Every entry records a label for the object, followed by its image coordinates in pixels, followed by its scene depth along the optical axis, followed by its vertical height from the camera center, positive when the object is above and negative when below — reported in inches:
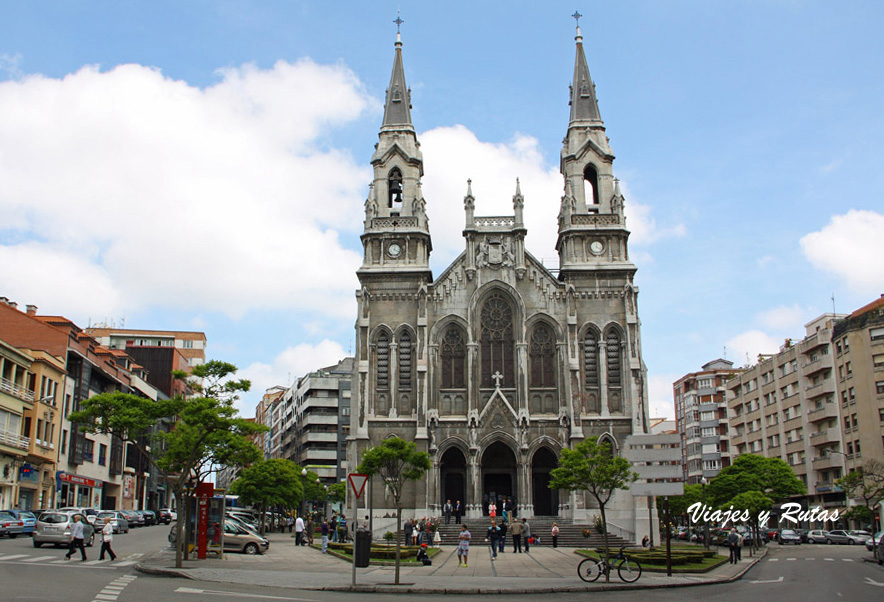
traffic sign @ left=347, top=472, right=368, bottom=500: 885.2 +13.8
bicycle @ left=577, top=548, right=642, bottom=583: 961.5 -79.6
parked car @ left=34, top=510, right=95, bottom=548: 1291.8 -45.1
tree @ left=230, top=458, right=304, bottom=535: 2399.1 +34.3
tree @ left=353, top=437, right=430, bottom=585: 1791.3 +73.7
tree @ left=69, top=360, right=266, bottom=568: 1198.3 +111.9
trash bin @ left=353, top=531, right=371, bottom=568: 989.2 -57.0
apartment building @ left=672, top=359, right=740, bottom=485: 4207.7 +350.3
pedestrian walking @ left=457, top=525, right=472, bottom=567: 1249.4 -71.1
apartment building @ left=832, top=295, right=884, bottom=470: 2726.4 +344.9
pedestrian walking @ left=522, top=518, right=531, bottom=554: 1621.3 -69.0
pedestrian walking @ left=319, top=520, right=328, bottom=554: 1515.9 -68.0
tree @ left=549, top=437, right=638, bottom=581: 1443.2 +43.1
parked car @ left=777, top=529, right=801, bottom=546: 2581.2 -124.3
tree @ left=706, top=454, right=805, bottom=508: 2356.1 +38.5
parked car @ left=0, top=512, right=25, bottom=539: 1529.3 -45.7
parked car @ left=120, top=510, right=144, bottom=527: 2322.6 -52.9
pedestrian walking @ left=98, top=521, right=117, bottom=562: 1127.6 -52.0
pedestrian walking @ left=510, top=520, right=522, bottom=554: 1603.1 -70.2
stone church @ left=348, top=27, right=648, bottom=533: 2070.6 +344.7
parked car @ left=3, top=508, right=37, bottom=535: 1578.5 -36.0
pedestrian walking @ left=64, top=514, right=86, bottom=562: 1095.0 -49.6
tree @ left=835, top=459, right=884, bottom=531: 2249.0 +27.3
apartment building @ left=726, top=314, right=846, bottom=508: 3002.0 +306.3
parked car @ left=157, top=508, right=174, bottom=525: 2728.8 -55.4
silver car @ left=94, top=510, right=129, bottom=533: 1802.4 -46.4
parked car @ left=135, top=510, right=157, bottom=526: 2480.4 -53.0
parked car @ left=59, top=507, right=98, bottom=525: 1716.0 -29.5
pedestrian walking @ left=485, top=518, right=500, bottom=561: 1470.2 -67.6
